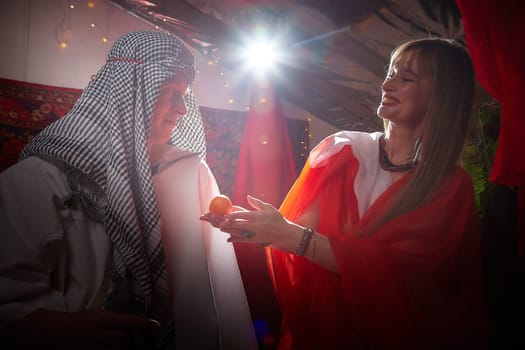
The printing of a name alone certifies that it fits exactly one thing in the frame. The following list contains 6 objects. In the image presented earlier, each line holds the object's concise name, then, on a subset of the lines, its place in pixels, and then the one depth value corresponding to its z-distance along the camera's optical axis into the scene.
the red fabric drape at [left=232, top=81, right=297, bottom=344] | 1.74
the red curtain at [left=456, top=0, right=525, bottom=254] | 0.87
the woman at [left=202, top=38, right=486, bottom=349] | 0.92
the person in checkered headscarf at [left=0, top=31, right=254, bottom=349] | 0.82
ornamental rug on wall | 1.42
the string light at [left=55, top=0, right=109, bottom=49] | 1.45
